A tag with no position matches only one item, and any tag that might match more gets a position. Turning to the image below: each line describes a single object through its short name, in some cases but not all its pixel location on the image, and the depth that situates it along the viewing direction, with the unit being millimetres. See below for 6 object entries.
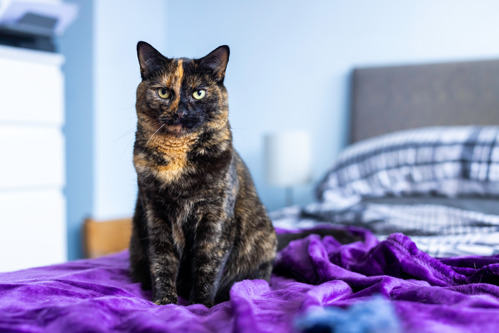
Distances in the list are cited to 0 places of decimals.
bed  646
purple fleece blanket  633
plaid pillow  1846
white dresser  1954
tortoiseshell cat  923
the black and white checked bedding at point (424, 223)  1238
